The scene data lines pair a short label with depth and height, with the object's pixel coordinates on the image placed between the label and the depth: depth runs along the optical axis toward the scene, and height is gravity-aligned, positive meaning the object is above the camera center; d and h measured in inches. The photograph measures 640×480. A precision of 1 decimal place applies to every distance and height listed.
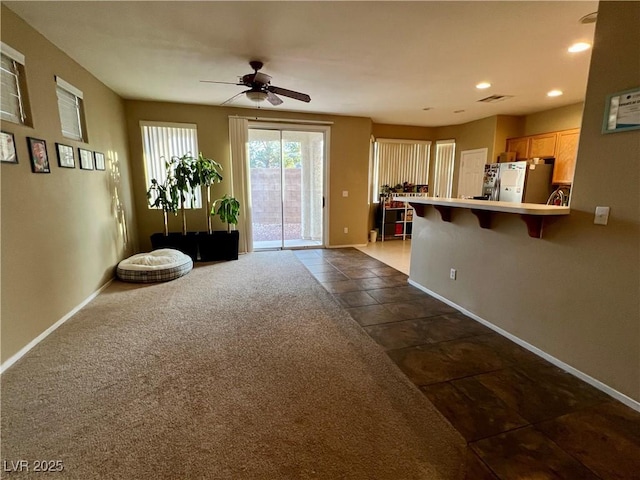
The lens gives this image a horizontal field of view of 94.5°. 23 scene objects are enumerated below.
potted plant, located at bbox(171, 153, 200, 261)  181.5 +3.4
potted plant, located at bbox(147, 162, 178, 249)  184.4 -6.0
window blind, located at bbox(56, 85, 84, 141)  119.2 +31.9
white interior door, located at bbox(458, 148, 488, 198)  237.3 +16.2
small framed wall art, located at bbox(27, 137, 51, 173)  96.1 +11.5
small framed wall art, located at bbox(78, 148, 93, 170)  129.0 +14.0
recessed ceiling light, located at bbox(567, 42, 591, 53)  106.7 +52.7
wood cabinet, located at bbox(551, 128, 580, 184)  183.6 +22.1
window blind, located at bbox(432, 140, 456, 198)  271.9 +21.3
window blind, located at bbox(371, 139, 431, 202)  271.1 +26.1
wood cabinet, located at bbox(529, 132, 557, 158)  195.5 +31.0
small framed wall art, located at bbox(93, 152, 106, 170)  143.9 +14.8
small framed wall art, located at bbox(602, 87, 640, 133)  69.0 +19.1
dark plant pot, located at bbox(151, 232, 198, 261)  186.9 -32.8
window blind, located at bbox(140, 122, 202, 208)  195.0 +30.9
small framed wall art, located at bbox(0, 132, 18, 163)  83.5 +12.0
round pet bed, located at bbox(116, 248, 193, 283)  154.0 -40.6
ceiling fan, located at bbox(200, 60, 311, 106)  121.5 +43.6
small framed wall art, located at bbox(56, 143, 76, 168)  111.6 +13.2
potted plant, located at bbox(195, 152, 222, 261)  184.4 +5.4
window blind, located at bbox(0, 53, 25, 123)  87.4 +29.4
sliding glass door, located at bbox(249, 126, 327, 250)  224.5 +3.7
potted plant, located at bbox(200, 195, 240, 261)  196.4 -31.9
